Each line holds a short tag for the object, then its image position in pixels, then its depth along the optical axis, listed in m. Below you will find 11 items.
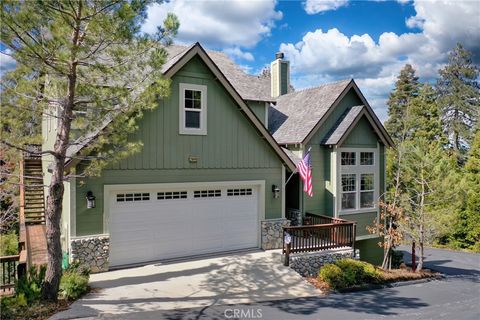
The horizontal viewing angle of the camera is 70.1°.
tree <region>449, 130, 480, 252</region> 23.14
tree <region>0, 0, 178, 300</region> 6.47
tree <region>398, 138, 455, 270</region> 13.70
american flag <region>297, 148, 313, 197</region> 12.47
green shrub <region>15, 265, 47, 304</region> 7.52
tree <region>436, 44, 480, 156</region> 39.16
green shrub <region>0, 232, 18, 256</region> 14.54
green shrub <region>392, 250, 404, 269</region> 16.36
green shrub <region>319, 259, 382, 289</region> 10.48
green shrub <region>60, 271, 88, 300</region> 7.94
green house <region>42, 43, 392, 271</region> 10.12
